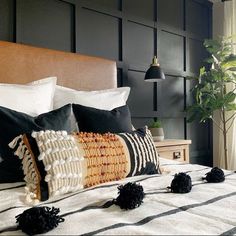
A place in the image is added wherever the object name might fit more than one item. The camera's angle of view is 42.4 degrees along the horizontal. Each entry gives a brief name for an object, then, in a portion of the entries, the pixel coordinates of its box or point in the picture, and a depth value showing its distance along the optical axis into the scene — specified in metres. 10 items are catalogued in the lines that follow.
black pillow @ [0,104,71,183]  1.26
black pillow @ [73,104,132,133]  1.53
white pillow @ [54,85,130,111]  1.83
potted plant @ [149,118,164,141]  2.58
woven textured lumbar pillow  1.07
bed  0.74
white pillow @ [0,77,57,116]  1.51
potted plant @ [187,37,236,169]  3.15
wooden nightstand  2.44
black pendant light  2.66
